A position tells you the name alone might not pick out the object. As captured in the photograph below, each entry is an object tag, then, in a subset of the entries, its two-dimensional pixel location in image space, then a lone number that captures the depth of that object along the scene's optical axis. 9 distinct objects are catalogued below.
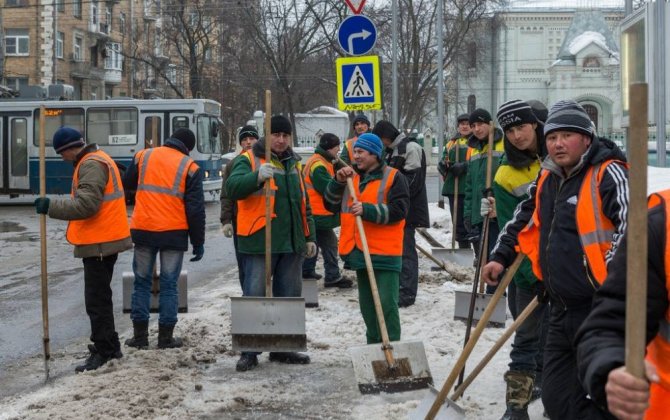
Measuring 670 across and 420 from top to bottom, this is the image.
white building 76.56
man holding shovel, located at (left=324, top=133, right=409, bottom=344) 6.45
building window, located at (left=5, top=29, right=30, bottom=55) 53.78
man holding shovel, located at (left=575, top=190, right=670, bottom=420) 2.40
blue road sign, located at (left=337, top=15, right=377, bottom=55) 11.56
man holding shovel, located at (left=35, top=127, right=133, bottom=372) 6.71
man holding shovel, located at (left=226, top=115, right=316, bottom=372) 6.87
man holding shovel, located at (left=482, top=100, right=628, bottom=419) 3.67
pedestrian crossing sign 11.27
